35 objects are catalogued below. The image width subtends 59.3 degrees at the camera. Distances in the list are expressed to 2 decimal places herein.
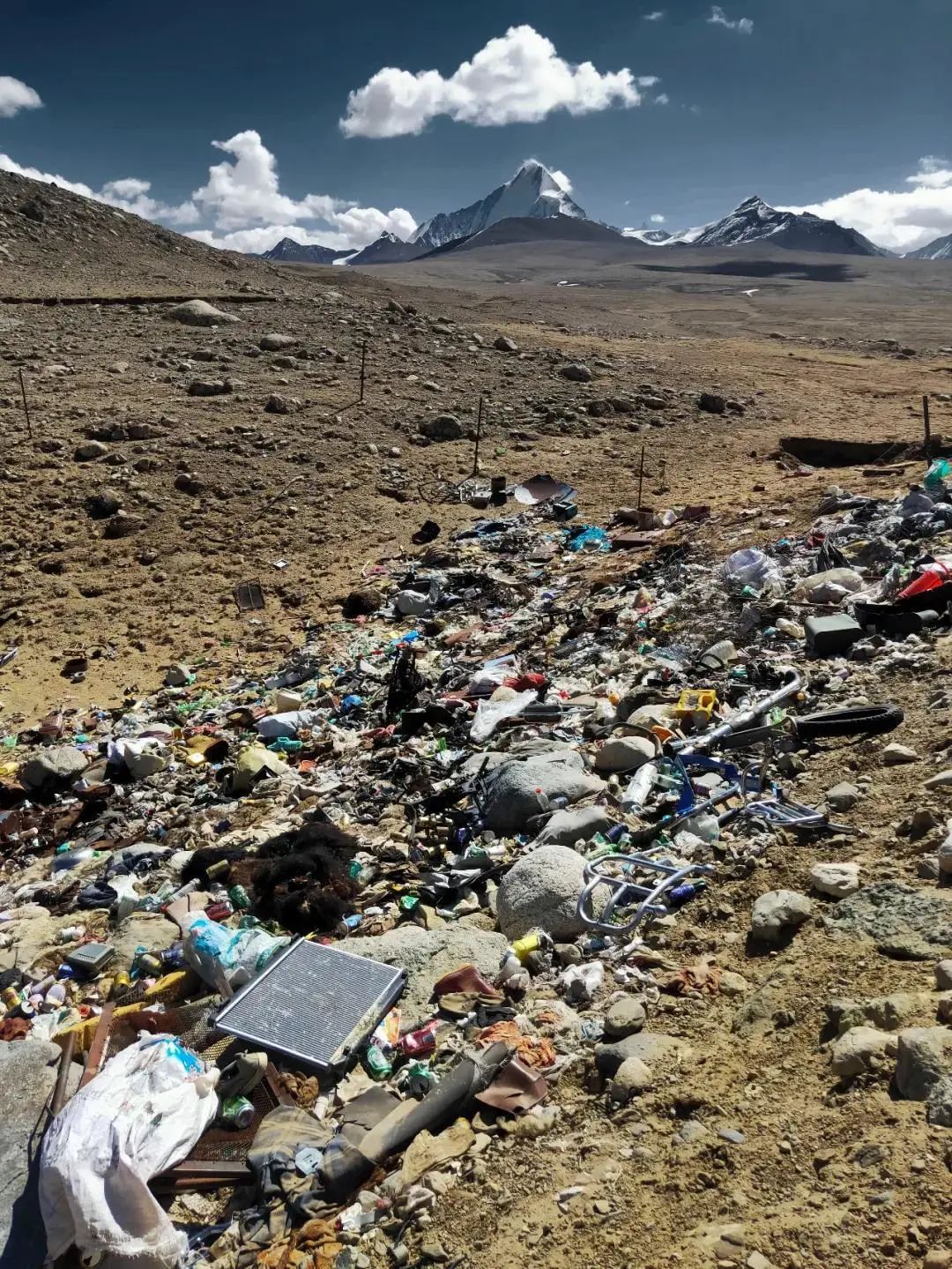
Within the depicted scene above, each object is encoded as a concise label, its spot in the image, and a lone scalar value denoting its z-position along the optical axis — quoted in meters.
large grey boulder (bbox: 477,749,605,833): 4.52
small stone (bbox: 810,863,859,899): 3.18
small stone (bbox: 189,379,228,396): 14.09
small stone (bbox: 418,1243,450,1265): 2.23
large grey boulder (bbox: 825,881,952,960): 2.82
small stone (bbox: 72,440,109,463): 11.70
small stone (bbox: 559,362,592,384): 16.78
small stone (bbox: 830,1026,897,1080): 2.35
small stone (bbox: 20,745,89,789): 6.31
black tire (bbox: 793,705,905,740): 4.41
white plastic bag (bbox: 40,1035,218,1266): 2.45
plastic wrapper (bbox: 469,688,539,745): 5.83
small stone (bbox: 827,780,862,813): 3.84
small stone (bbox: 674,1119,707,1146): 2.34
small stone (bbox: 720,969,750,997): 2.92
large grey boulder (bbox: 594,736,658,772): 4.78
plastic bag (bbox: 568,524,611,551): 9.99
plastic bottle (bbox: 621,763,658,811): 4.36
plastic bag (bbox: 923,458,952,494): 8.48
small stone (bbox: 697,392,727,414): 15.63
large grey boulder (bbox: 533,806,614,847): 4.16
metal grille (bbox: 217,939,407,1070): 3.12
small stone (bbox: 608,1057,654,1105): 2.58
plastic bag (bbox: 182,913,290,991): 3.60
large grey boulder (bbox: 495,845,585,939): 3.55
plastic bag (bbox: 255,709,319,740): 6.54
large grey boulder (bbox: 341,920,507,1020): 3.41
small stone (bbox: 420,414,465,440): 13.86
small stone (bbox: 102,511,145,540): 10.34
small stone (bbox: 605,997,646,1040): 2.88
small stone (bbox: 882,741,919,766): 4.03
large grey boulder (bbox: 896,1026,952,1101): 2.20
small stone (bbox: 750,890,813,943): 3.10
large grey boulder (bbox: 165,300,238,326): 17.81
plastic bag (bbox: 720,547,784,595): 7.19
